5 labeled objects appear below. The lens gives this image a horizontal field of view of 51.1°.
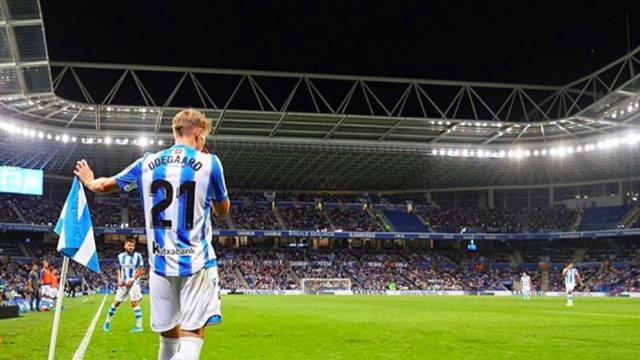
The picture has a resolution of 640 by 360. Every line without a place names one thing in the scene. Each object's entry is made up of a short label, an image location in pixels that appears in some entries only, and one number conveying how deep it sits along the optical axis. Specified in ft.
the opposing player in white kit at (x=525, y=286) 149.07
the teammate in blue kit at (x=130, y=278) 52.05
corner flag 23.79
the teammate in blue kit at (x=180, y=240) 15.94
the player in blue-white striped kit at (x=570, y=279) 103.02
